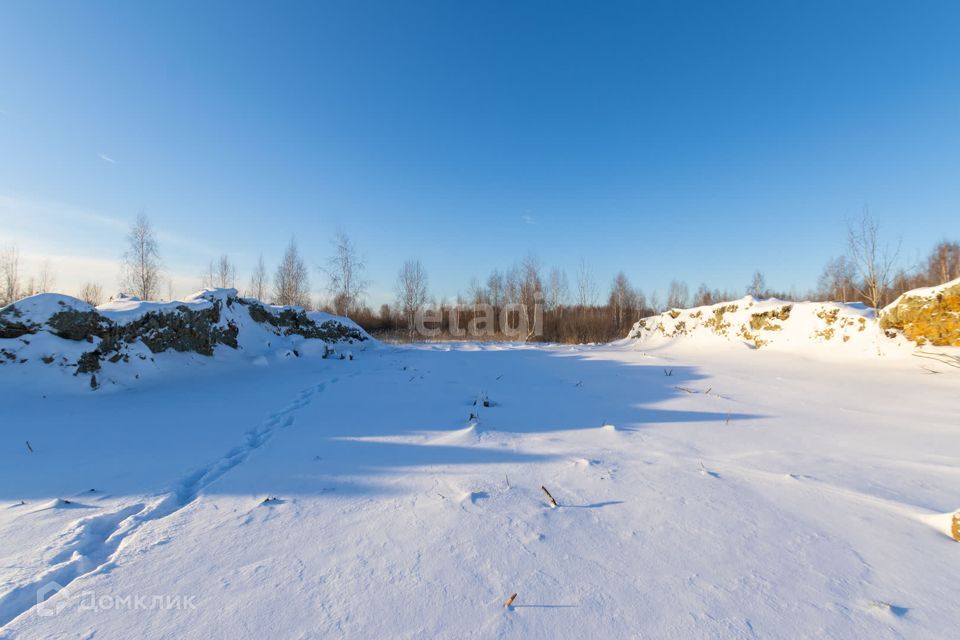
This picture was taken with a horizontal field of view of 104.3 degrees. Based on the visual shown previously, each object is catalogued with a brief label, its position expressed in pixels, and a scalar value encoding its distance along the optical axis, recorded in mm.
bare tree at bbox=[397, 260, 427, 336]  26281
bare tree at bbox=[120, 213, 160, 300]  17250
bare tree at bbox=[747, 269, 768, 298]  37000
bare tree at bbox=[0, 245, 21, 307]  19734
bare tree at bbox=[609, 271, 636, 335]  27125
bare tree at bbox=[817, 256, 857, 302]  28561
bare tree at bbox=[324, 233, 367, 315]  19953
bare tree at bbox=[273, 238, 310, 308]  23094
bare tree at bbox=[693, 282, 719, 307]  36738
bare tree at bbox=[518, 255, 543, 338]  23875
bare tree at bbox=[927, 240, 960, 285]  27438
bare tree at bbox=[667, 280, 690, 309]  36375
